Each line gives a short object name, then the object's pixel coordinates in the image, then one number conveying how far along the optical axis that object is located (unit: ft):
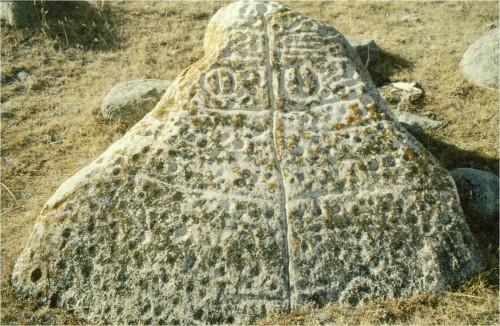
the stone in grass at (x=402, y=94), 19.71
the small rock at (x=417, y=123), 17.85
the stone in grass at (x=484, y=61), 20.49
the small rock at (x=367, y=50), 22.59
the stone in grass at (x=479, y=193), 13.48
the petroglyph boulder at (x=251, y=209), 10.30
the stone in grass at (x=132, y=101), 18.08
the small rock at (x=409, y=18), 27.58
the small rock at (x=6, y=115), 18.65
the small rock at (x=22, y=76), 20.89
